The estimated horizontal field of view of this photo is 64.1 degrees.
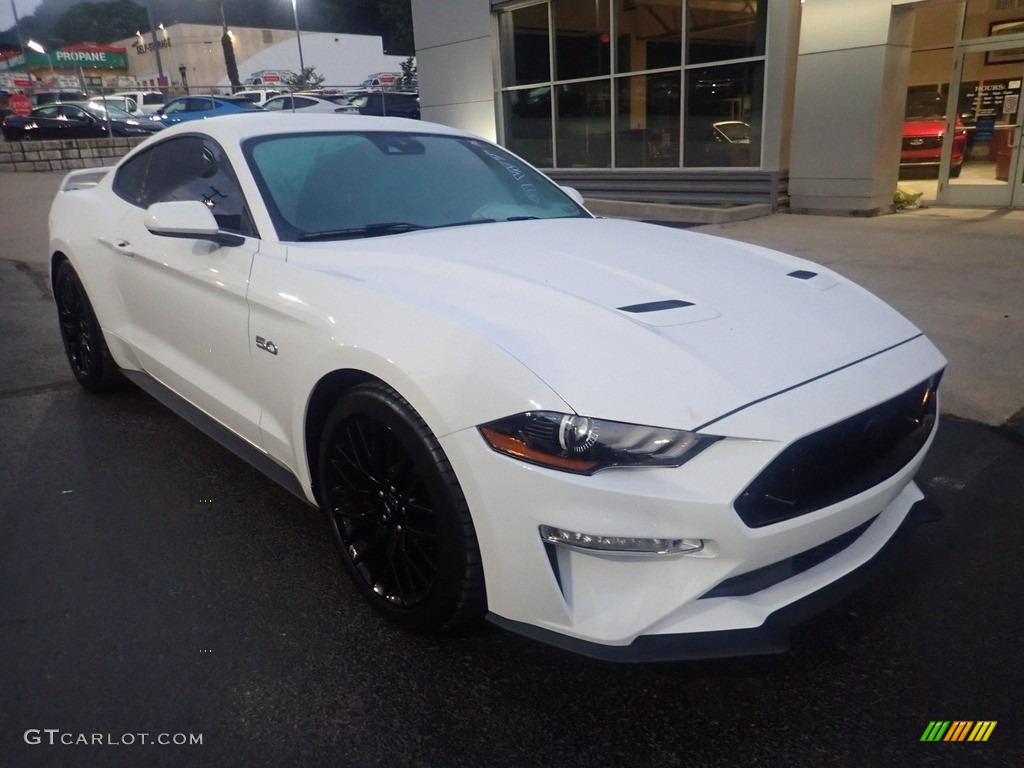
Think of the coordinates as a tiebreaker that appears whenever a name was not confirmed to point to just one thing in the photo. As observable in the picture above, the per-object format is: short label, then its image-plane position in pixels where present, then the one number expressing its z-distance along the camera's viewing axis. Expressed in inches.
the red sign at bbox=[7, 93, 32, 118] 920.9
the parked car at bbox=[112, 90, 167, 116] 1246.8
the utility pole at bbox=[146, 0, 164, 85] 2094.7
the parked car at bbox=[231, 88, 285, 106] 1163.4
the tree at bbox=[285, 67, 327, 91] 2082.6
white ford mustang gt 75.9
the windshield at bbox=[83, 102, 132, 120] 897.3
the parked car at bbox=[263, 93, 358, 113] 1029.2
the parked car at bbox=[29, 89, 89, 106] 1056.2
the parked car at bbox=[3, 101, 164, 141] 891.4
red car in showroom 529.3
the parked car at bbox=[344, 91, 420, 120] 1007.0
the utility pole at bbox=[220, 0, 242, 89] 1892.2
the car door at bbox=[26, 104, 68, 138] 895.1
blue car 1003.3
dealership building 426.3
